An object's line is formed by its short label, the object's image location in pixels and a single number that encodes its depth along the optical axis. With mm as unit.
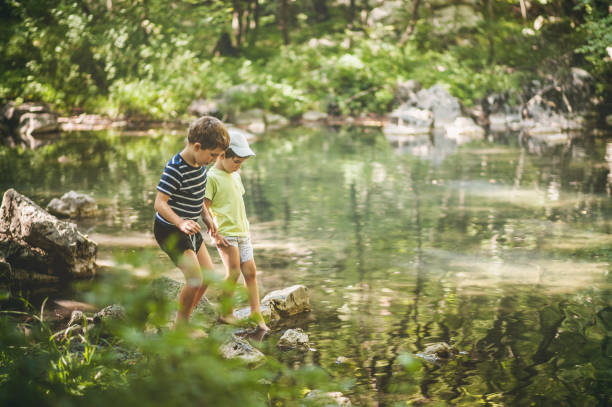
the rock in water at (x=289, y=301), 5207
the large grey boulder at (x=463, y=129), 20562
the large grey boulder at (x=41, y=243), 6246
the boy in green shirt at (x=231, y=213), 4824
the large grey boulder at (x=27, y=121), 21397
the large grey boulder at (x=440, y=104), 24109
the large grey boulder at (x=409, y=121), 22188
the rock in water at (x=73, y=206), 9055
